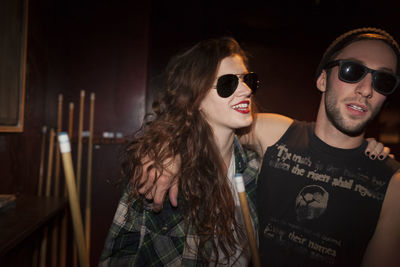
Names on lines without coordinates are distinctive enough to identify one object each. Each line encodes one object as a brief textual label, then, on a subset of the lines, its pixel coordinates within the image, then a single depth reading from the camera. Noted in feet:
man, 4.58
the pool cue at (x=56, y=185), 9.35
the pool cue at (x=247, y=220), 3.42
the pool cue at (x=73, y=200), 2.39
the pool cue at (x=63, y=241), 9.73
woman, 5.04
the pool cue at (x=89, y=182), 10.30
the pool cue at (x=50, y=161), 9.95
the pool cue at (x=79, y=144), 10.32
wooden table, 4.84
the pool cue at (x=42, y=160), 10.16
